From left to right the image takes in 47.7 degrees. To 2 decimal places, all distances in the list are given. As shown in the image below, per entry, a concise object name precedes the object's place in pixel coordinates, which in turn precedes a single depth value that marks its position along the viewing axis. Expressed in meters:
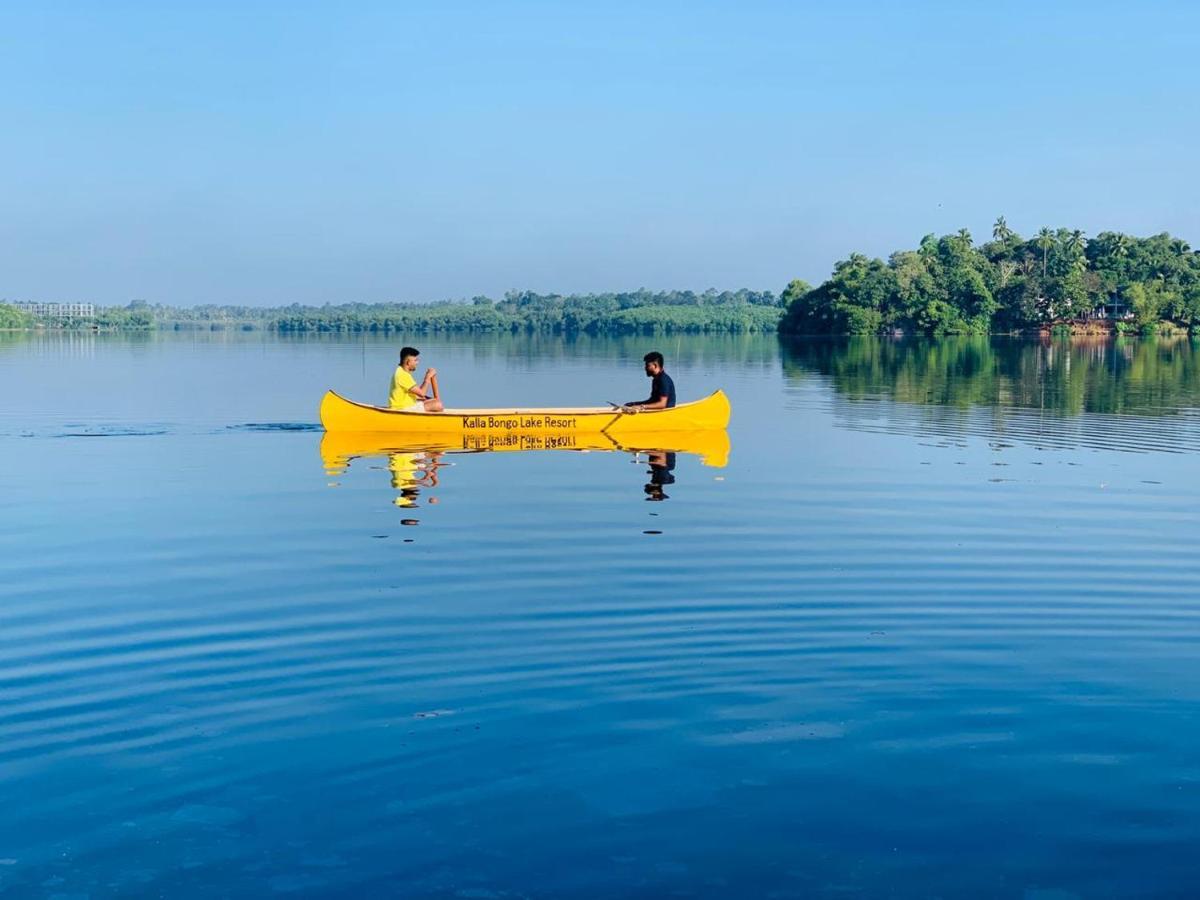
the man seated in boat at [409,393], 26.83
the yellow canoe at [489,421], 26.34
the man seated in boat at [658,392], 27.41
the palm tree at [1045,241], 157.25
